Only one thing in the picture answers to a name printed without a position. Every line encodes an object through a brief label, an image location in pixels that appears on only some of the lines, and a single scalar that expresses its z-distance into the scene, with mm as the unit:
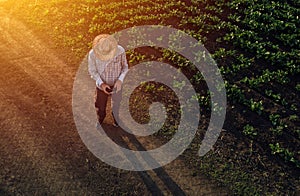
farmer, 8008
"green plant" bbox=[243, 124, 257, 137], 9602
